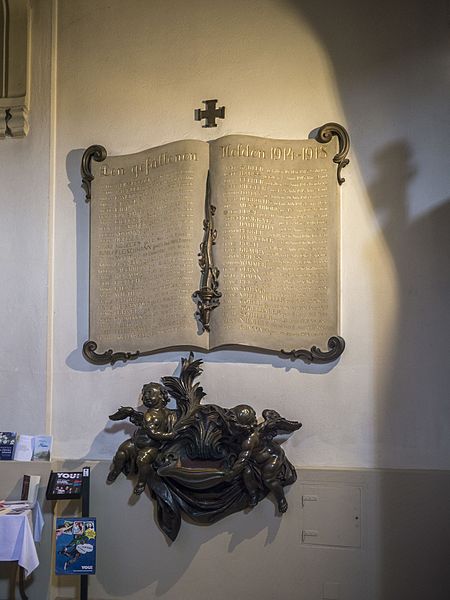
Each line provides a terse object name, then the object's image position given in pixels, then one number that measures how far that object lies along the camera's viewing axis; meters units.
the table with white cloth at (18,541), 3.14
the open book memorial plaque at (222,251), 3.41
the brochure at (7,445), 3.57
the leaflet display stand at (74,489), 3.35
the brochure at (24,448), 3.56
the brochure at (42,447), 3.57
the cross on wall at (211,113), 3.57
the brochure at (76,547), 3.24
